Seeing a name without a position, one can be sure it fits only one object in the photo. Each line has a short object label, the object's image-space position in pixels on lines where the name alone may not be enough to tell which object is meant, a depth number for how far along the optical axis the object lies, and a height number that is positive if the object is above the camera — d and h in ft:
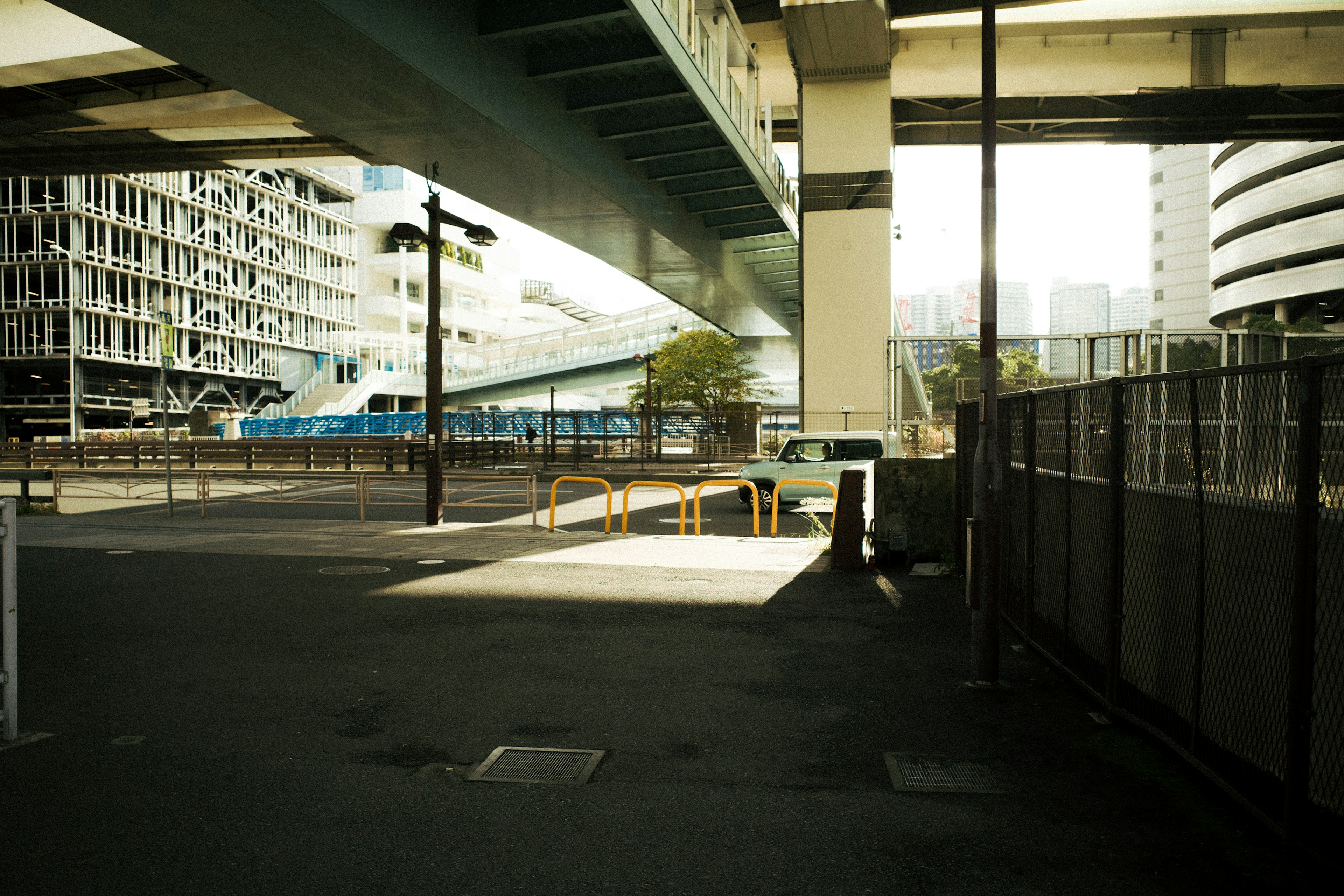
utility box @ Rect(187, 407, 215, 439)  190.60 -0.14
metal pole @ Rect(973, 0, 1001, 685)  21.72 +0.16
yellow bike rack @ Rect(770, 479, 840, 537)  47.44 -4.19
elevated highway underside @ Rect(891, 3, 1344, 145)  71.92 +27.47
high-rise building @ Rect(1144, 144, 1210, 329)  350.64 +70.27
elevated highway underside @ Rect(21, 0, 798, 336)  34.63 +15.98
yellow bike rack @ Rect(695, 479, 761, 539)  48.91 -4.43
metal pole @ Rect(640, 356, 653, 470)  133.49 +1.85
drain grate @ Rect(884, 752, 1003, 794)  16.07 -6.06
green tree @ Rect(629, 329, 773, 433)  171.83 +9.17
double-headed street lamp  54.60 +3.96
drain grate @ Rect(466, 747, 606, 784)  16.58 -6.07
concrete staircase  233.14 +6.40
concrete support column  70.54 +13.21
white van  62.08 -2.31
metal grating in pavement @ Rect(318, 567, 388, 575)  39.60 -6.08
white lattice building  203.31 +31.87
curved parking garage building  212.23 +45.48
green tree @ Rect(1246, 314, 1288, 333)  168.76 +19.60
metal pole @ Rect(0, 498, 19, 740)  17.74 -3.67
